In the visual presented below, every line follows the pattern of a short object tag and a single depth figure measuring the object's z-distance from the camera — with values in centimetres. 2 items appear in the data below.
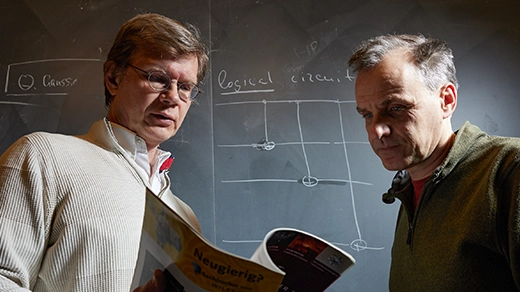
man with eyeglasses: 88
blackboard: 201
